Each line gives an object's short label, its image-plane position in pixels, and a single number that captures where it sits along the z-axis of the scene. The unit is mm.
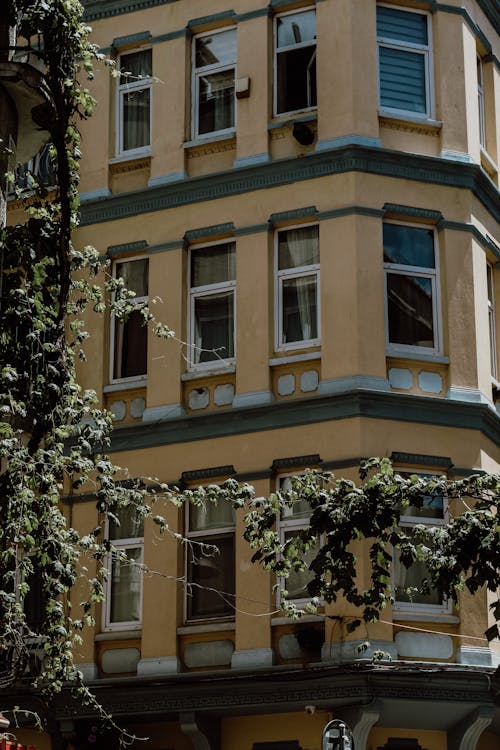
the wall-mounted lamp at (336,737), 14969
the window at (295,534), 18891
